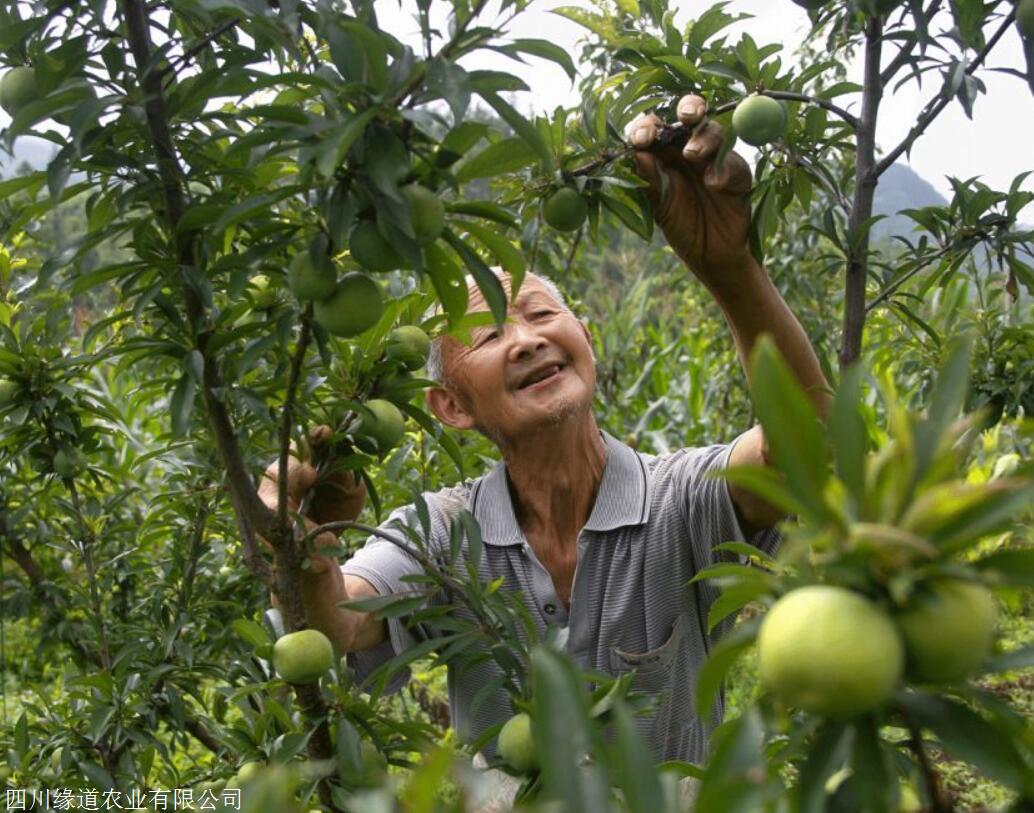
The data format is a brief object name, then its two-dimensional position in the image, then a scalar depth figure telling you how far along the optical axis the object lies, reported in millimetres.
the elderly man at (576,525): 1781
